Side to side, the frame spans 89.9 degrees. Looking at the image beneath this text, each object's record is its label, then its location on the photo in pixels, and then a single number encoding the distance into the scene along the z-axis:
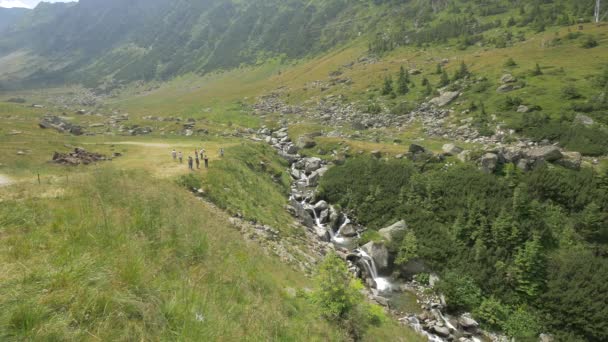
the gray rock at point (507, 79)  54.00
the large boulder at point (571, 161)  26.17
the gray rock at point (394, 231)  24.58
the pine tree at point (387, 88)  68.86
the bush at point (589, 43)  63.12
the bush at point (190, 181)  23.59
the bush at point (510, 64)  61.91
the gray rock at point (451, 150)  33.13
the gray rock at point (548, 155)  27.17
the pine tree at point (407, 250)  22.73
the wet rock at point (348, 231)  27.17
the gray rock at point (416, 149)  34.06
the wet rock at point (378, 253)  22.80
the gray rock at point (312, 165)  40.16
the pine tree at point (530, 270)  19.05
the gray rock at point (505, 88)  51.58
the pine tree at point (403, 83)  66.50
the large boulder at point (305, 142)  48.38
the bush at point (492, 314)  18.48
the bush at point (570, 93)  42.12
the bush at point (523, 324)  17.52
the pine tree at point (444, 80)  62.42
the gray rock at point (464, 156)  30.08
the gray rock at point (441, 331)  17.53
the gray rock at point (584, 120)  35.17
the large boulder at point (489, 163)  27.02
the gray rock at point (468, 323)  18.30
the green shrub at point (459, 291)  19.58
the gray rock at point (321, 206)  30.72
